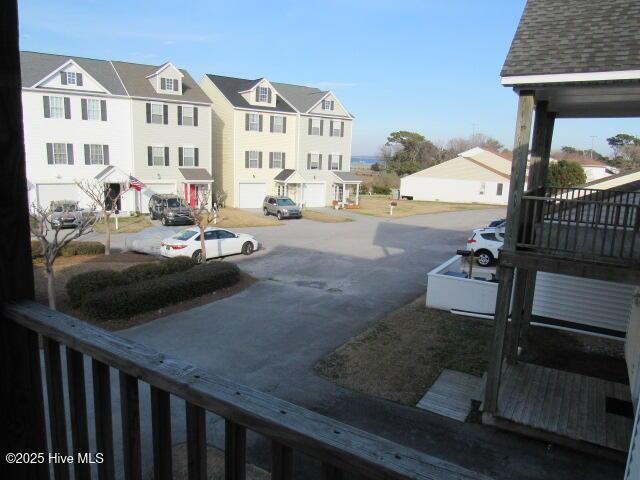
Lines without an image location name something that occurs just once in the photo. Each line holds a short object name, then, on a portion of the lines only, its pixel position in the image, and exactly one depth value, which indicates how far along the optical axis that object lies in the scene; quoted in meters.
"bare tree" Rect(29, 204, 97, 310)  11.38
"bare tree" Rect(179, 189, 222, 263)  18.36
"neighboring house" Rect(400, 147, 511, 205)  53.62
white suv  20.06
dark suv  28.58
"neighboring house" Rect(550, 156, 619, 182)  58.93
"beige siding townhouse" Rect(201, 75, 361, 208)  38.72
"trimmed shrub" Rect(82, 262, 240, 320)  12.32
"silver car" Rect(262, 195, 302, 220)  34.34
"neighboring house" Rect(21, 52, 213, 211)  29.52
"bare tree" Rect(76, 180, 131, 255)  30.30
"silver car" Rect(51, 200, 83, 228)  25.80
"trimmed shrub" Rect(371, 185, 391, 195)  58.16
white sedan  19.12
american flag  31.38
